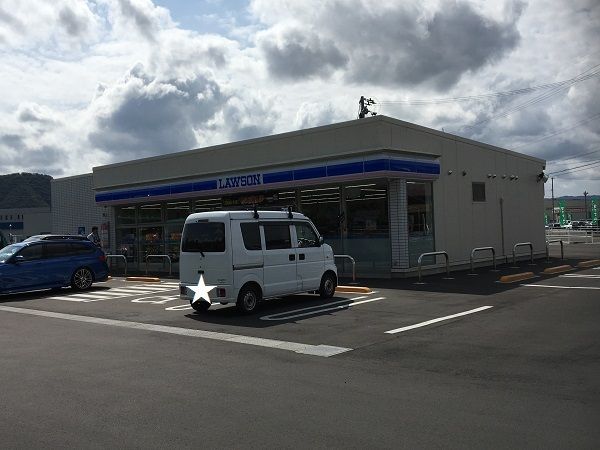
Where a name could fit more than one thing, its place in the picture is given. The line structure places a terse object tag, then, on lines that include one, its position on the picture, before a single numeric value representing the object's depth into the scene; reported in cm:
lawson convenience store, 1827
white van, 1121
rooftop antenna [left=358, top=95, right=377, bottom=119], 4288
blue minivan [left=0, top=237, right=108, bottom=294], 1576
